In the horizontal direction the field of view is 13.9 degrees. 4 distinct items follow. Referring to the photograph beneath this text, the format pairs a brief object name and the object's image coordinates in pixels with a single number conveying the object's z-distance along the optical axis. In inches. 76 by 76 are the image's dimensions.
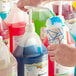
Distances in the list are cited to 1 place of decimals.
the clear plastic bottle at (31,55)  45.8
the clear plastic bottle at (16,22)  52.1
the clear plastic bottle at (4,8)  55.6
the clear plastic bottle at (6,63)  43.0
